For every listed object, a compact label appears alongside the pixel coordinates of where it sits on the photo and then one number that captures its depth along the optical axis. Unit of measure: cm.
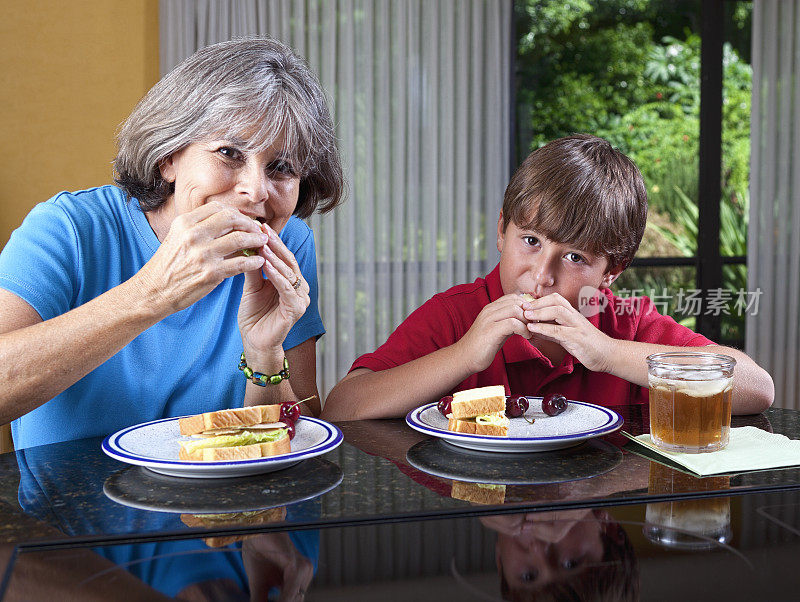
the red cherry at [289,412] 118
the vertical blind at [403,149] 416
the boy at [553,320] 145
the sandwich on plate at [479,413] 116
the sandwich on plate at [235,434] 99
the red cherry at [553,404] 133
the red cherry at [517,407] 131
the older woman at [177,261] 115
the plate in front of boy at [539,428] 111
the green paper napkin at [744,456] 107
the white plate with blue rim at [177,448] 96
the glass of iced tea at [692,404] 114
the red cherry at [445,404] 130
